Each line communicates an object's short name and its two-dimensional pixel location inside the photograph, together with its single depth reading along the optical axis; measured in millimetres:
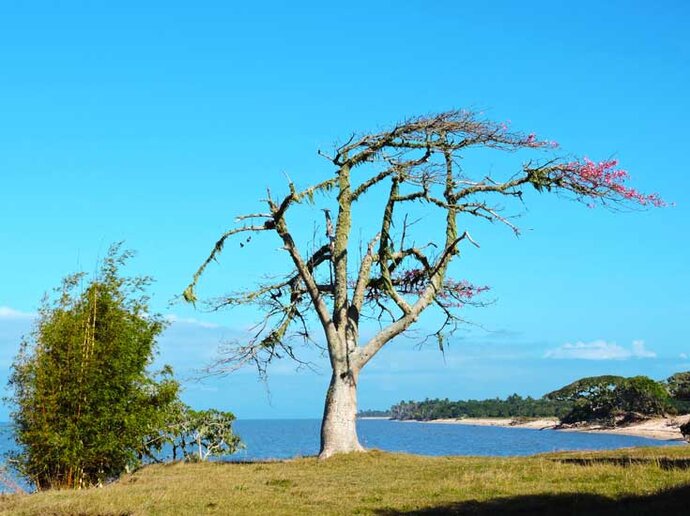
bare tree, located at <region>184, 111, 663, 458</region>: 27734
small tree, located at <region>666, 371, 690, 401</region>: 81562
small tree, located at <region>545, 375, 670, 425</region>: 91812
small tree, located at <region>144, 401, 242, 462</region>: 31141
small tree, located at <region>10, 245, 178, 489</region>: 22516
